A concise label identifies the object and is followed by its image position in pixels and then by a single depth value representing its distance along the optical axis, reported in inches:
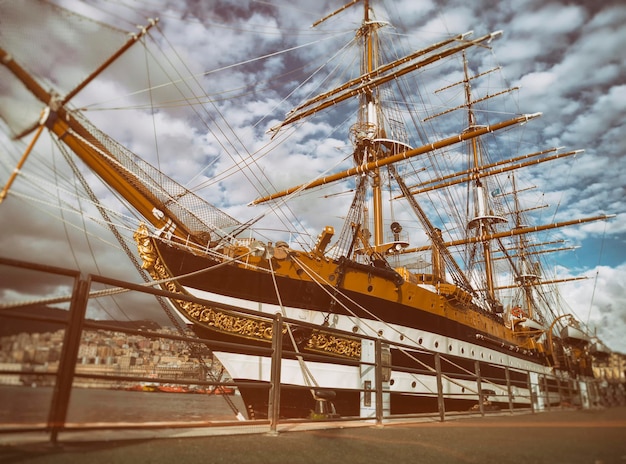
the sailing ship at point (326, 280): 331.6
